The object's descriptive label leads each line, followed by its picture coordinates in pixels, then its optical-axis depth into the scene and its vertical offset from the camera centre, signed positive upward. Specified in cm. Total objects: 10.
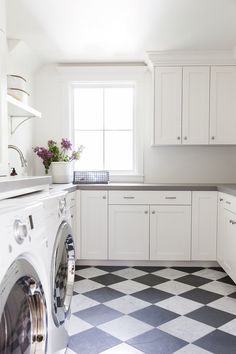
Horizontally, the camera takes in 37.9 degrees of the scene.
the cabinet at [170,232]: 335 -74
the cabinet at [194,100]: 349 +57
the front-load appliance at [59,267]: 139 -54
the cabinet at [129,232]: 338 -74
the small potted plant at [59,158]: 358 -1
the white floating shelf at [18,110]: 237 +38
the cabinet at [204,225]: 332 -66
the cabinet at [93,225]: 339 -67
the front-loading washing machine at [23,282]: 87 -36
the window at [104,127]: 393 +34
